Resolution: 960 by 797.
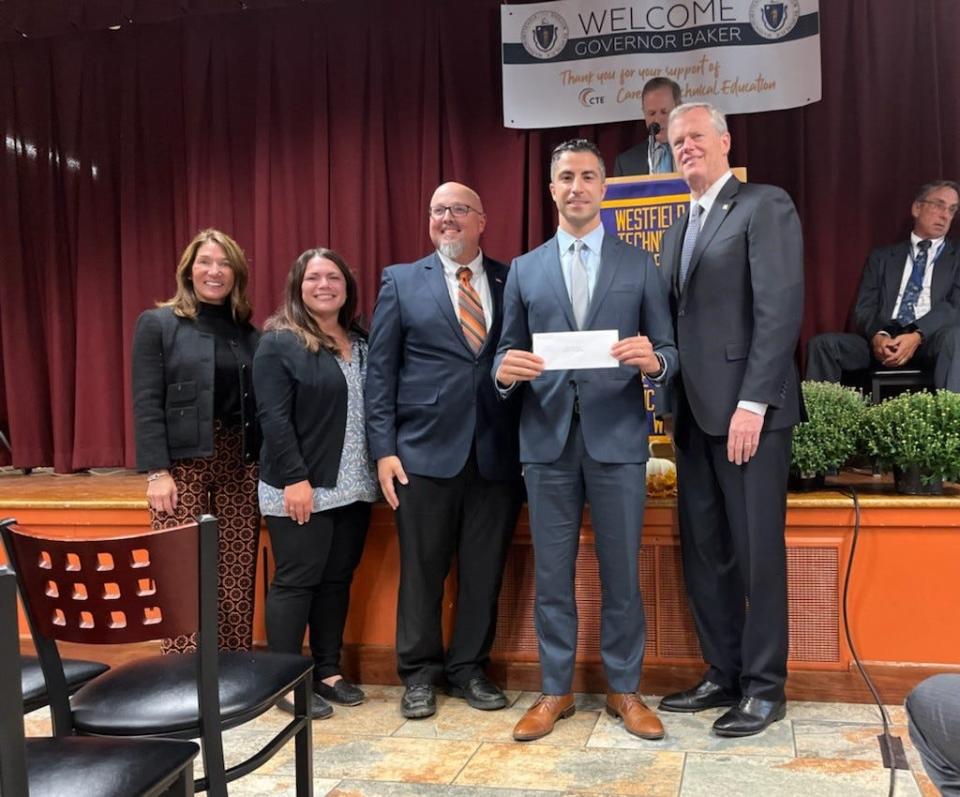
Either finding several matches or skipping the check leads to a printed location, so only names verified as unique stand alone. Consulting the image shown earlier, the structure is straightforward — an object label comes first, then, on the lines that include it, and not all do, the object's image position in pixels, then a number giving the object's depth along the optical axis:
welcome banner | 4.38
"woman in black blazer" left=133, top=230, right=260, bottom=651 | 2.85
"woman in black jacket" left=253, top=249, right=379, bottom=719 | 2.75
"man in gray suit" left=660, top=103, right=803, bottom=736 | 2.41
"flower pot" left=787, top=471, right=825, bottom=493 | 2.86
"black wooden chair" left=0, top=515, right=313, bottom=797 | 1.56
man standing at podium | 4.40
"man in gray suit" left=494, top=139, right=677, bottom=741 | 2.54
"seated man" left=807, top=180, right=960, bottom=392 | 4.23
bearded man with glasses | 2.73
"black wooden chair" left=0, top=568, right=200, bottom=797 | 1.20
